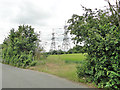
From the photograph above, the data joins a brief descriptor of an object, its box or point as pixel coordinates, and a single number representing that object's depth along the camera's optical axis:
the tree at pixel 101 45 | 4.13
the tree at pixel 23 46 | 12.00
